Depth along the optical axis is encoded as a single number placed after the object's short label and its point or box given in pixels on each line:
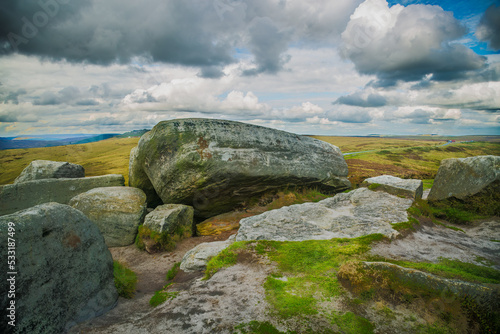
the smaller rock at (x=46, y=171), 17.59
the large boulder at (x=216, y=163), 13.89
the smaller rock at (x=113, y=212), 13.16
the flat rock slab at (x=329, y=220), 10.16
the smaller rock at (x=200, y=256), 9.02
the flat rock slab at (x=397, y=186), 15.09
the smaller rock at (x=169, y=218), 12.53
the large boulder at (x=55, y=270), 4.70
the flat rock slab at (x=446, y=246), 8.17
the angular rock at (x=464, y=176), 13.22
